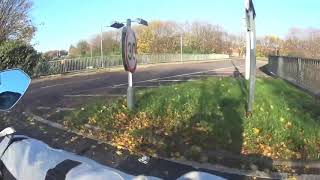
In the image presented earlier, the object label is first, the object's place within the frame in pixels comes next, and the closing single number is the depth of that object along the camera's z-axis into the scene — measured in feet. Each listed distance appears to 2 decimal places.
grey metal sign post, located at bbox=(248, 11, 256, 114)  18.32
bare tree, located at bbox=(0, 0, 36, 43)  65.53
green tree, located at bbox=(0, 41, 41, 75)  53.79
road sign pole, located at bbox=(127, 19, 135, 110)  20.22
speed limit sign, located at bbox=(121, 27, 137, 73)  20.83
